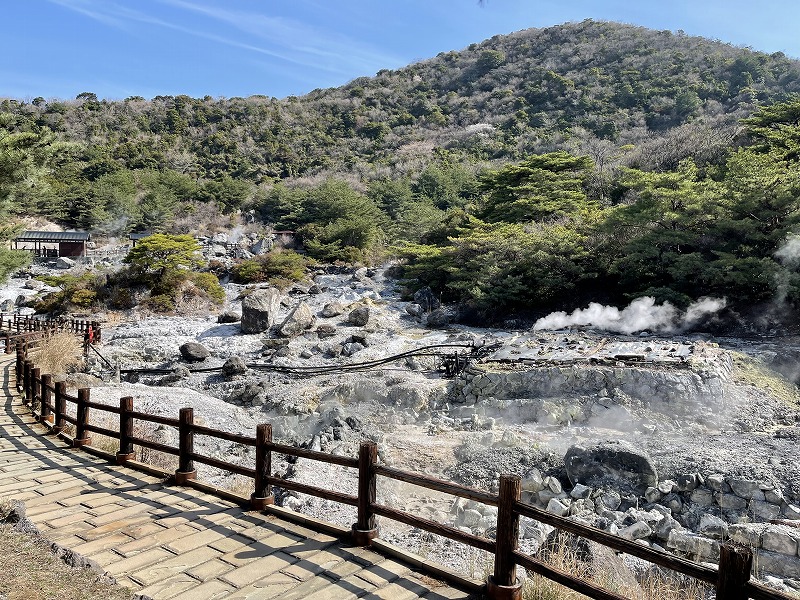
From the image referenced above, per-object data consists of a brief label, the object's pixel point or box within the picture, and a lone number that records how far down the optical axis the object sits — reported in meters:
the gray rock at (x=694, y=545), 7.00
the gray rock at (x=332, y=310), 26.76
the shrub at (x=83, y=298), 29.55
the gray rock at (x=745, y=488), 8.46
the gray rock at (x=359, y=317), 25.25
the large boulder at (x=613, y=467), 9.10
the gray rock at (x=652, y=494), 8.77
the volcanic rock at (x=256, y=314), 24.78
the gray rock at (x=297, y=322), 23.88
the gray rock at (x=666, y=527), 7.54
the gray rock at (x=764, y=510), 8.15
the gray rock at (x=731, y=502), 8.45
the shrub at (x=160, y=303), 29.53
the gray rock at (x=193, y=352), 20.91
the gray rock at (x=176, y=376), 18.03
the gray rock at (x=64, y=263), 41.12
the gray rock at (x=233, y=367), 18.77
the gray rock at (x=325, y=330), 23.77
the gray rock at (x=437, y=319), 25.97
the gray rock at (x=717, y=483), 8.68
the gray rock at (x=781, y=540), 6.87
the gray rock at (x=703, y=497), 8.63
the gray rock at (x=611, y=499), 8.64
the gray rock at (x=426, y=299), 29.31
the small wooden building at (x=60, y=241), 43.88
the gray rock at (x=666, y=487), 8.85
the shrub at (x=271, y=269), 36.25
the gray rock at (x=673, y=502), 8.56
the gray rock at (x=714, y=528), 7.52
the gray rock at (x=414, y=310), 27.55
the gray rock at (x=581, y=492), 8.88
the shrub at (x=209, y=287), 31.15
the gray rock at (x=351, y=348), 21.12
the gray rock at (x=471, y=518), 7.93
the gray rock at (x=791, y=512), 7.95
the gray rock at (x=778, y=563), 6.65
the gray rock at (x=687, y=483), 8.85
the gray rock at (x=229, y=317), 26.23
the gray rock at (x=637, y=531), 7.54
